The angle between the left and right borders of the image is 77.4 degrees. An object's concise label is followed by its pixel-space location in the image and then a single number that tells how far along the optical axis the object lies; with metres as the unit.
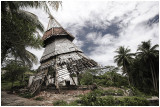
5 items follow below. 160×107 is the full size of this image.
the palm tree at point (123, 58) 27.60
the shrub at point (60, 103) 6.26
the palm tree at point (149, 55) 20.98
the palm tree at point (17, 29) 5.41
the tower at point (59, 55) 11.34
